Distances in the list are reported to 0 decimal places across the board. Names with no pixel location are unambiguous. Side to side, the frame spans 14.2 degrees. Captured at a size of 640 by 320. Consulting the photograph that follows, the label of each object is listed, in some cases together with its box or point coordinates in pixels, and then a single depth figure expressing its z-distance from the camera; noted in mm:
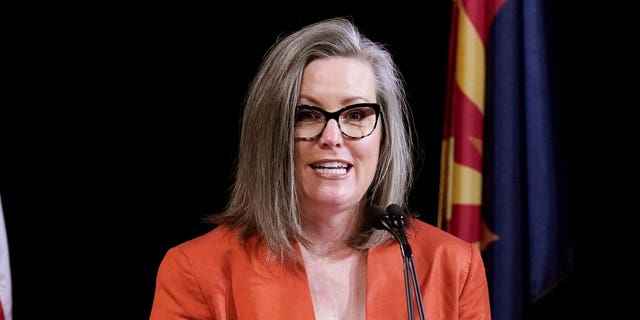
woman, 3577
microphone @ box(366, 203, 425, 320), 3360
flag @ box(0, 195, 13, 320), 3970
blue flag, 4106
